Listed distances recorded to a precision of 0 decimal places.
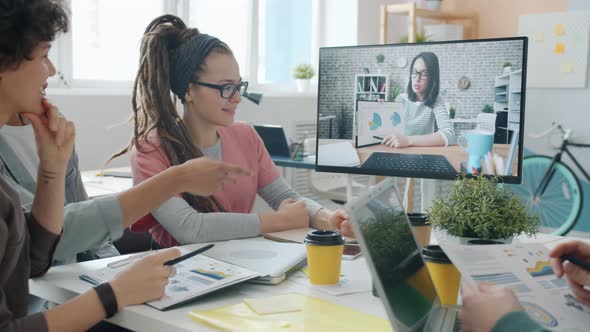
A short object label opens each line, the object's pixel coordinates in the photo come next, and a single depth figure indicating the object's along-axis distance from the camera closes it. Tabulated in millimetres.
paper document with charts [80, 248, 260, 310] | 1197
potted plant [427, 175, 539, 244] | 1378
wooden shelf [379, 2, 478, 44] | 5125
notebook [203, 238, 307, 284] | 1346
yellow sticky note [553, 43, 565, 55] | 4863
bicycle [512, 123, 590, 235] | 4770
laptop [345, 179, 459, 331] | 835
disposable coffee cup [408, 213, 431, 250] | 1480
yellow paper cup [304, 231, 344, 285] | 1315
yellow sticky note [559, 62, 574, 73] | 4846
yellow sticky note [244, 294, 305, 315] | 1157
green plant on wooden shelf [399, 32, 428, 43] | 5273
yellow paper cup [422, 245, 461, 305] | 1216
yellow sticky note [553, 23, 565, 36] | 4863
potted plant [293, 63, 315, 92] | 5044
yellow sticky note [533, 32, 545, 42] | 4984
